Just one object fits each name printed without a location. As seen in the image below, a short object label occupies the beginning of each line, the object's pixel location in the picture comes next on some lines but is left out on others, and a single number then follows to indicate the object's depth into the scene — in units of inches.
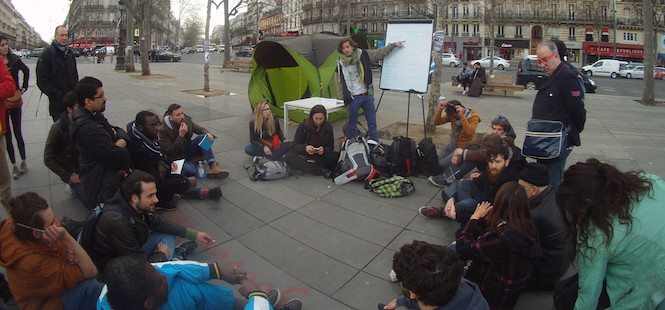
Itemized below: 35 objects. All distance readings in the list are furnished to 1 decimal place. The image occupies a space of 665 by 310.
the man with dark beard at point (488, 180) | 136.6
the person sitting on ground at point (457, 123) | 212.1
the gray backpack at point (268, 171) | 203.3
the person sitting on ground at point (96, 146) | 134.6
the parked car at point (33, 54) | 1670.3
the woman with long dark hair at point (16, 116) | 191.9
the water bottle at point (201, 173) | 204.9
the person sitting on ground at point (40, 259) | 83.1
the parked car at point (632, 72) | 1165.1
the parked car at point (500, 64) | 1419.8
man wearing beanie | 103.7
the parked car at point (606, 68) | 1197.1
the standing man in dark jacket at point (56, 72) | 194.5
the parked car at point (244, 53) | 1792.6
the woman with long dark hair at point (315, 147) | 212.4
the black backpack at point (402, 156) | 208.1
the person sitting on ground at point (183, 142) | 195.9
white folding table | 253.9
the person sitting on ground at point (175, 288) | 72.9
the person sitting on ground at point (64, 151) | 157.9
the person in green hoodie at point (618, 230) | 70.9
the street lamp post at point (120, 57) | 882.1
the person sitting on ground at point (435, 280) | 72.1
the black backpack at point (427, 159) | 211.3
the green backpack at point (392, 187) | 184.9
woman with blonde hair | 222.8
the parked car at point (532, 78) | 707.4
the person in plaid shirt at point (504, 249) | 93.4
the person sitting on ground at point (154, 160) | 156.9
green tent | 320.2
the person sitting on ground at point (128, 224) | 100.9
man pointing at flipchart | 250.2
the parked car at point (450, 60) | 1445.6
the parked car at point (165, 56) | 1408.7
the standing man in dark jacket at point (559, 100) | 140.8
